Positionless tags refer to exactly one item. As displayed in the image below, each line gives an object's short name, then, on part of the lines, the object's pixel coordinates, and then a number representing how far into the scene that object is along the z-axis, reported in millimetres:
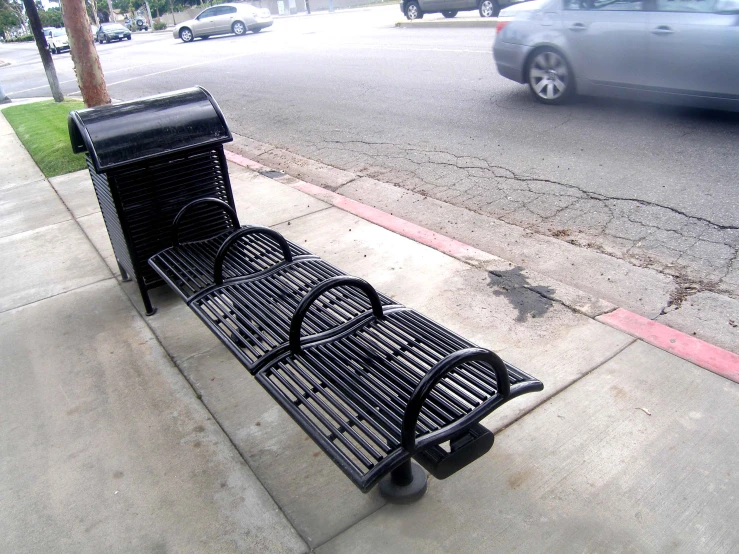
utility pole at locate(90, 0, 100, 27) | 60125
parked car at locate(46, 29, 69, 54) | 47884
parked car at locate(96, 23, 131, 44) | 42844
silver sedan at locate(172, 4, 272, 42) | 30203
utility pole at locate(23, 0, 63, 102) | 12055
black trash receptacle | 3898
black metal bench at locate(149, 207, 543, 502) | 2271
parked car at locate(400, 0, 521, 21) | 20234
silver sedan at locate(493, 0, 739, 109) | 6730
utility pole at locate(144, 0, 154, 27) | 61800
